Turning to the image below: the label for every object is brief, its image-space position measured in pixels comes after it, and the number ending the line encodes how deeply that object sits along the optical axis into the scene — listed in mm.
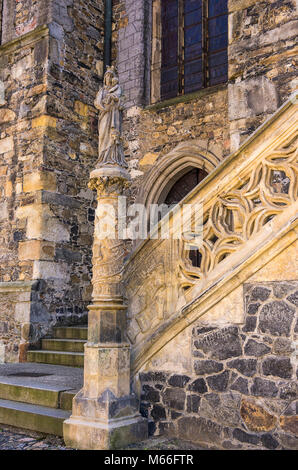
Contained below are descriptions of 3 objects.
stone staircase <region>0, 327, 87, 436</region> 4762
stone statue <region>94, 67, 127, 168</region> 4738
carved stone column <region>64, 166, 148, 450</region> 4152
